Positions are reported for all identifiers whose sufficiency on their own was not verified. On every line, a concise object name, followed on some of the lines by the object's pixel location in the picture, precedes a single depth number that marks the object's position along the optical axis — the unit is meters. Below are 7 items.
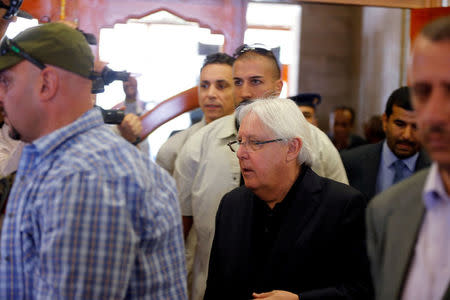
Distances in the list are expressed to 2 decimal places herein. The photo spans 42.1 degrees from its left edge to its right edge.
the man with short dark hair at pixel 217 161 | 2.85
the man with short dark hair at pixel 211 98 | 3.36
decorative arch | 4.20
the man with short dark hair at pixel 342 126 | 6.61
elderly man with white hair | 2.10
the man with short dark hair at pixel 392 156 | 3.23
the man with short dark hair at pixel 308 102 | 4.45
